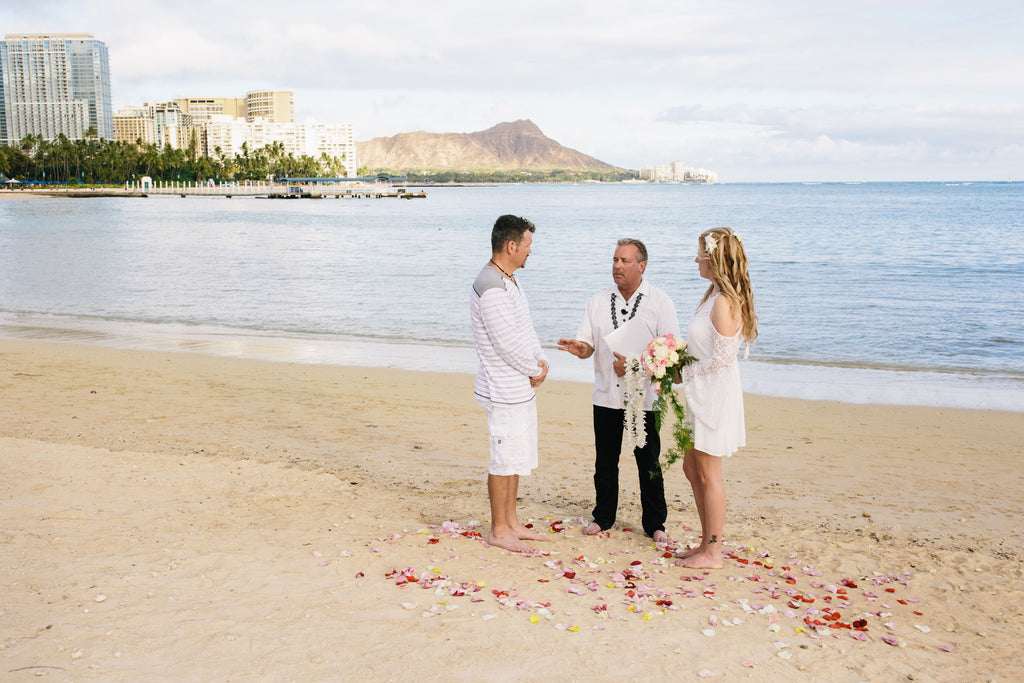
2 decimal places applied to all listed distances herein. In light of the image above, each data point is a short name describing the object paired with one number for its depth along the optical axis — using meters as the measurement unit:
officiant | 5.45
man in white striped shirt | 5.02
